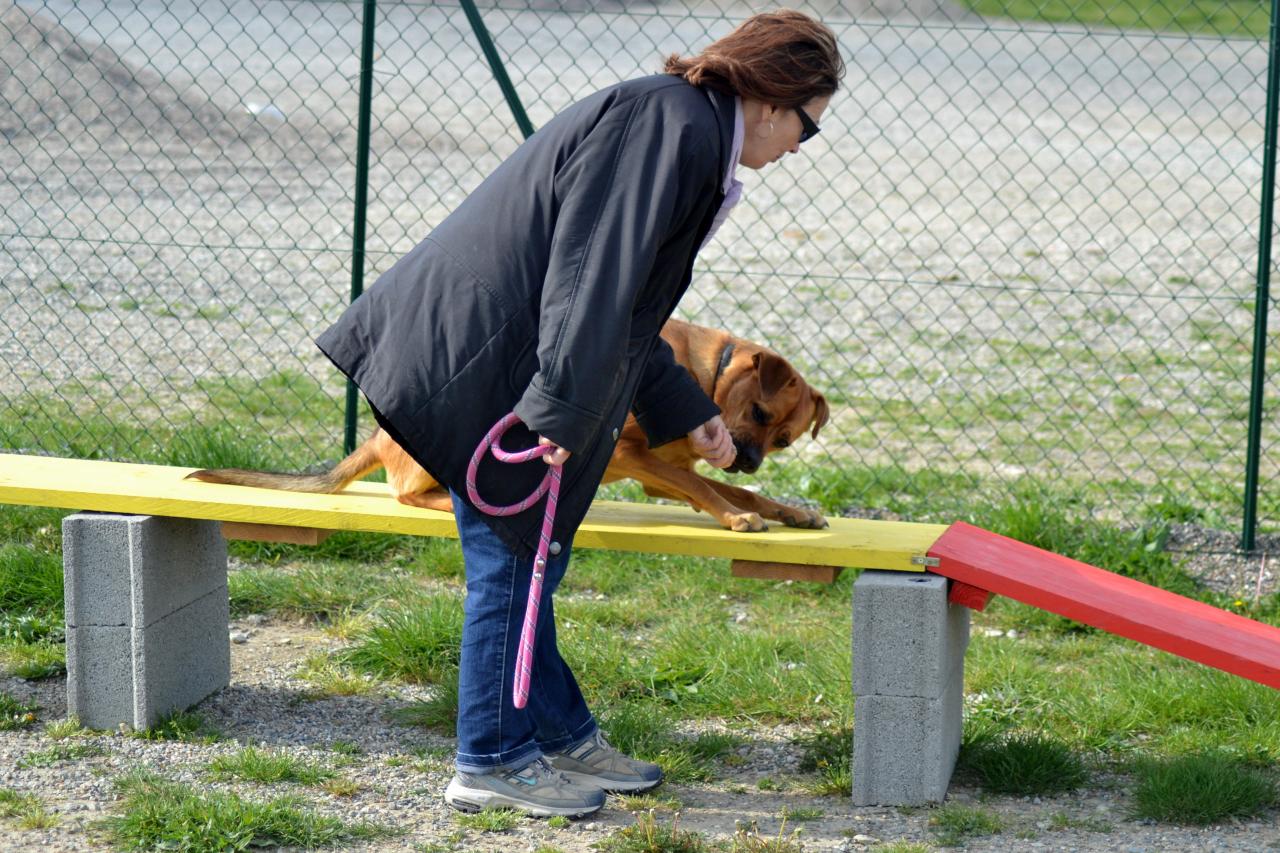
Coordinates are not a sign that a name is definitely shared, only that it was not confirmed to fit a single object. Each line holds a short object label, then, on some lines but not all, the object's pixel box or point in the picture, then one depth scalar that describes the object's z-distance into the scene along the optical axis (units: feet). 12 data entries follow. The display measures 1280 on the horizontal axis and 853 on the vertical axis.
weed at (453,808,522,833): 22.17
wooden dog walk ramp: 22.09
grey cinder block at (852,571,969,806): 23.06
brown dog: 25.91
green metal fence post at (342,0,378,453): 36.19
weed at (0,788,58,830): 21.57
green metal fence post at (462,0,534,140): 34.37
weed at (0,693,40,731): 25.64
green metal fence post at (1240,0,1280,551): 33.83
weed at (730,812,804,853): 20.83
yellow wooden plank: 23.95
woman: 19.22
